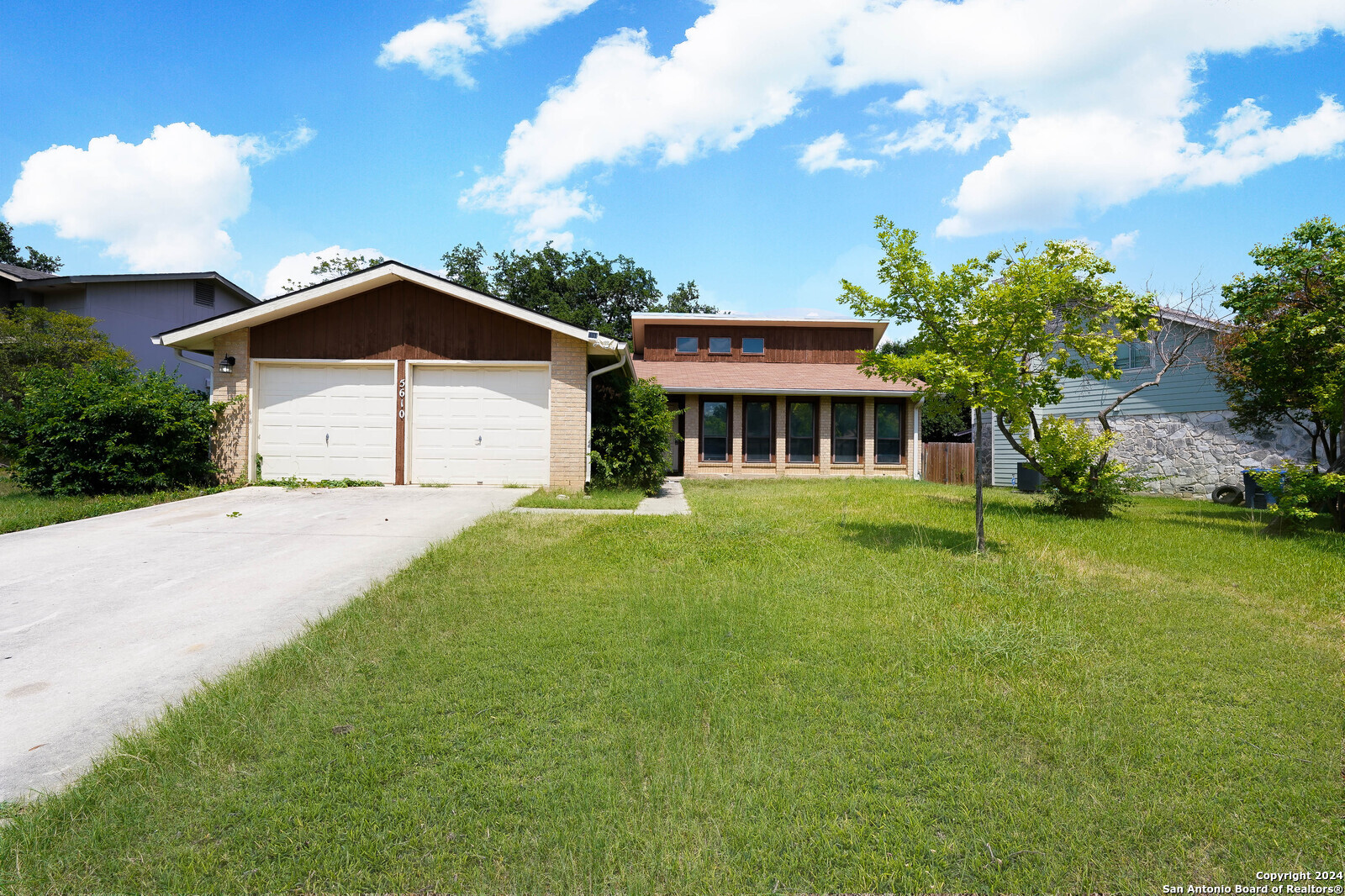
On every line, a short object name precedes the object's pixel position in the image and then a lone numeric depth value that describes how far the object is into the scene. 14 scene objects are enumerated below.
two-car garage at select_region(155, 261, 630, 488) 12.88
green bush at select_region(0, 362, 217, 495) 11.05
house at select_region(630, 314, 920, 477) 20.80
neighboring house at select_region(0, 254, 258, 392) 21.30
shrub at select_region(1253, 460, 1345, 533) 9.30
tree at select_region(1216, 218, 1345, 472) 10.18
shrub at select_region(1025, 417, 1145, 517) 11.26
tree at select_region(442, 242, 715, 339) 39.41
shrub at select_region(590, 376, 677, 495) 13.41
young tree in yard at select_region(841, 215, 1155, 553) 7.57
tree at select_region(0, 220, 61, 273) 33.47
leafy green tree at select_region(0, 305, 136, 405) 17.72
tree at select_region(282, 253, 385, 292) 34.25
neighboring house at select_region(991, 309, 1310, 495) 16.41
